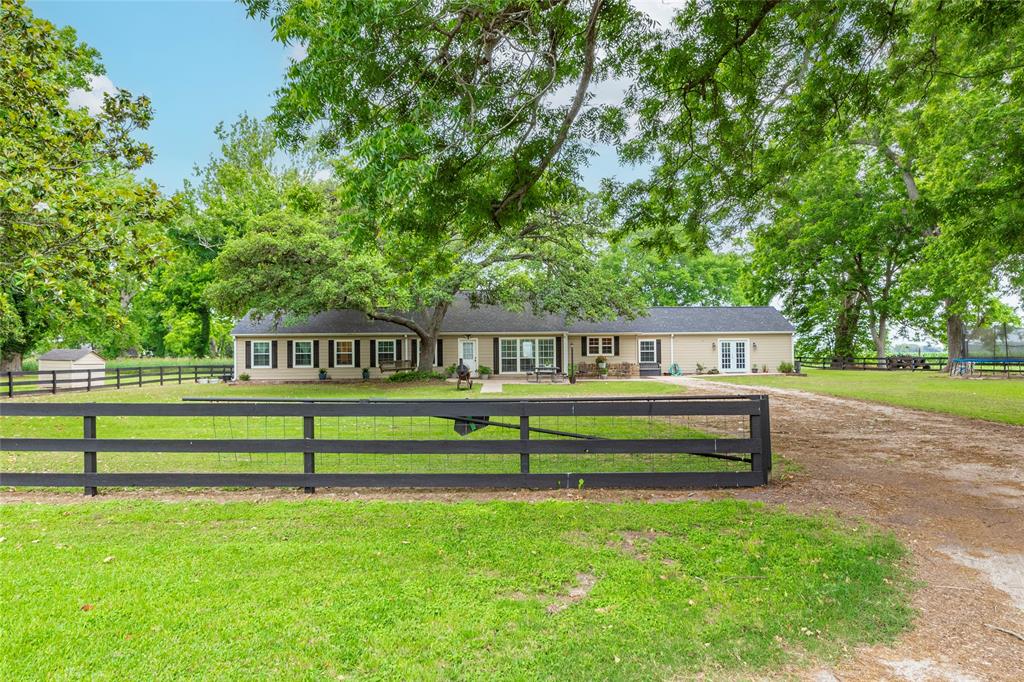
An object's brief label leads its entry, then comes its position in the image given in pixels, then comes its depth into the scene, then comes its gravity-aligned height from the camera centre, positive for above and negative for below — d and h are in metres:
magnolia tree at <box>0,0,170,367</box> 6.47 +2.25
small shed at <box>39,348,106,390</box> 23.65 -0.19
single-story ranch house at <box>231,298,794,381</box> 26.00 +0.41
